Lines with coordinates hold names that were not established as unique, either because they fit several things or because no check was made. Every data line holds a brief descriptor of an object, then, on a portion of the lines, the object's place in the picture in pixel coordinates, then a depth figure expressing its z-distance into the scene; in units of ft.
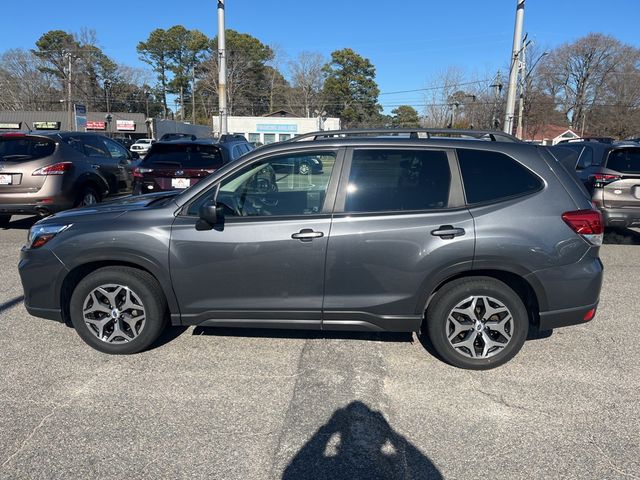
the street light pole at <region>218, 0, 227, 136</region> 47.35
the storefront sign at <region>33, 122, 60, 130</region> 174.33
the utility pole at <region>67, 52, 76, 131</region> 152.56
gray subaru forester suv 11.53
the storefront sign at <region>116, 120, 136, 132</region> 206.69
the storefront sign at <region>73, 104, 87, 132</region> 84.30
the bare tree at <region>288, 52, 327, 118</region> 240.32
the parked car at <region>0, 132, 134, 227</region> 24.89
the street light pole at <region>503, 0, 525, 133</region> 42.91
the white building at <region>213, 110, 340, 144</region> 160.66
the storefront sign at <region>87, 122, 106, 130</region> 208.85
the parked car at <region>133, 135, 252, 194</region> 25.43
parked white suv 138.41
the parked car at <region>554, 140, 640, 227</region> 24.44
